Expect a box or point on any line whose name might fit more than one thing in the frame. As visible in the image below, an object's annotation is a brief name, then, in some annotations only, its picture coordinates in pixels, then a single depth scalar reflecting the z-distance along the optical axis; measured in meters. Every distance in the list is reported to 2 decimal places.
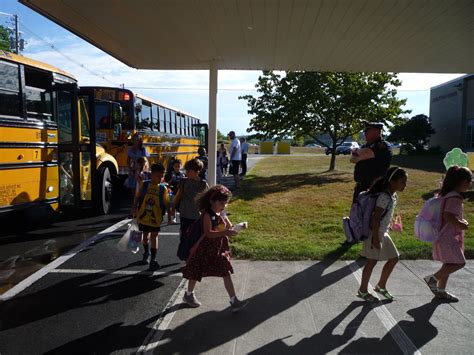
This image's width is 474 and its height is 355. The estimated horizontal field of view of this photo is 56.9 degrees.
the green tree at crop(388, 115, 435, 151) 40.72
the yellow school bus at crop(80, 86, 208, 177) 12.34
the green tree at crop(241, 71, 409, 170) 19.77
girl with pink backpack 4.56
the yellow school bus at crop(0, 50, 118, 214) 6.81
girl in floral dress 4.41
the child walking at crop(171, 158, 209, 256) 5.28
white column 8.56
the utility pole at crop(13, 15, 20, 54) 39.71
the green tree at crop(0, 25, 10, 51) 44.36
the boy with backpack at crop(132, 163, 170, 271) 5.76
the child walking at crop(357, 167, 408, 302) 4.54
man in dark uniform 5.34
